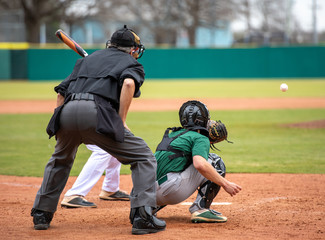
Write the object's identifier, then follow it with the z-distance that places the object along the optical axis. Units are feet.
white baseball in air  73.34
